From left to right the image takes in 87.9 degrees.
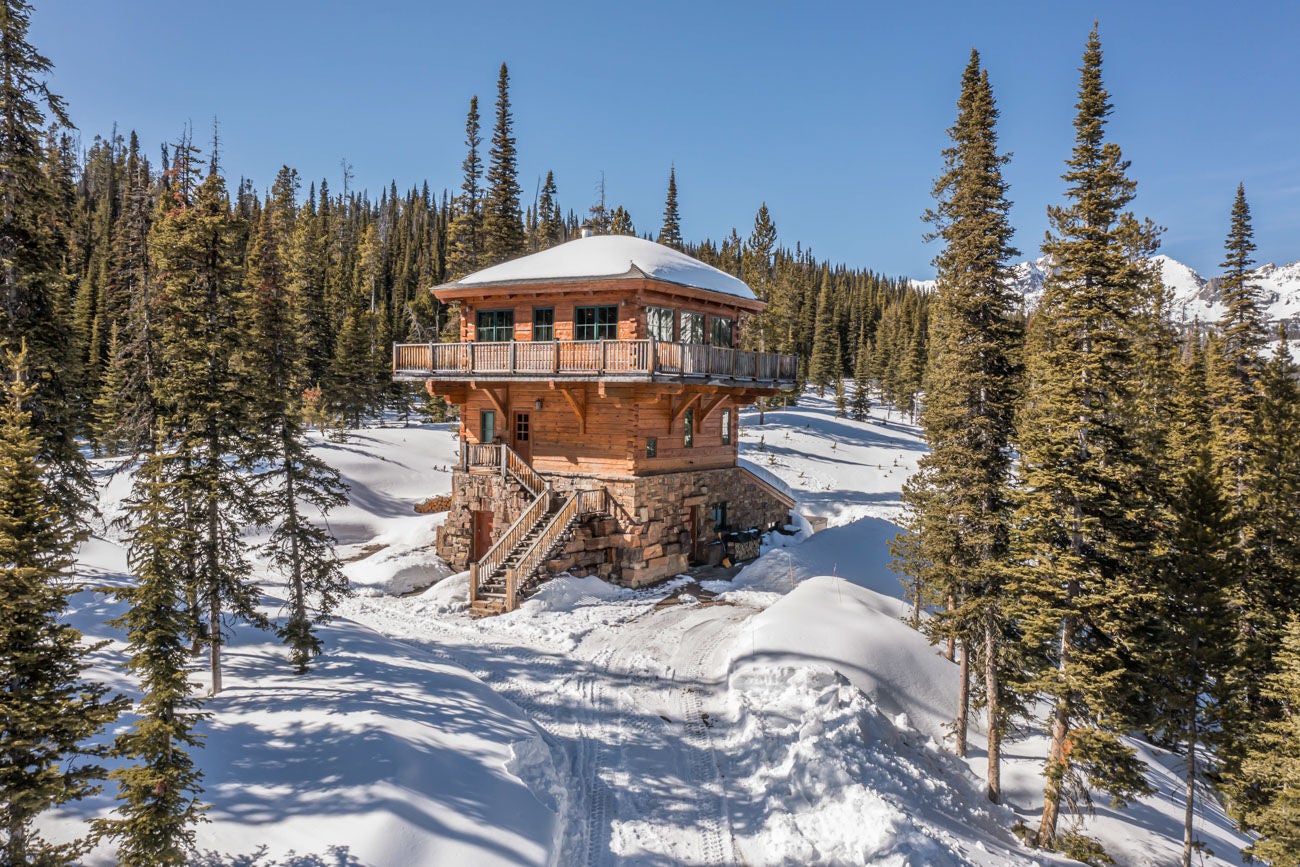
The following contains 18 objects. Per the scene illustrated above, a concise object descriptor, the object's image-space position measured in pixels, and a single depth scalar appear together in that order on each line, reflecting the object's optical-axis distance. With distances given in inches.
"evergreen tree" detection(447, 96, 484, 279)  1756.9
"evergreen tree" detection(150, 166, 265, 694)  488.1
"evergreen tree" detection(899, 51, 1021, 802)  596.1
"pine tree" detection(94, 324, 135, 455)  1268.5
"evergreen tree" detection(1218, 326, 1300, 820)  658.8
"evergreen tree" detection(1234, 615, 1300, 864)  514.0
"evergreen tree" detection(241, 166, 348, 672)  532.4
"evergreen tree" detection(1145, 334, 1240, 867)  621.6
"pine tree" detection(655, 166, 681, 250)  2400.3
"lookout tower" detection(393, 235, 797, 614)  880.9
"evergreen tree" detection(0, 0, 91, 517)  582.2
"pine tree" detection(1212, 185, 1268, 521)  951.6
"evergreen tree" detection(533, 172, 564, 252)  2678.2
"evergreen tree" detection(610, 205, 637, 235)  2431.1
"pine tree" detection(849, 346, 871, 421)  2851.9
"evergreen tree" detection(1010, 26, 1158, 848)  490.6
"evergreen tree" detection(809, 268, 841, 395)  3535.9
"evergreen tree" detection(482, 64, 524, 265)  1702.8
